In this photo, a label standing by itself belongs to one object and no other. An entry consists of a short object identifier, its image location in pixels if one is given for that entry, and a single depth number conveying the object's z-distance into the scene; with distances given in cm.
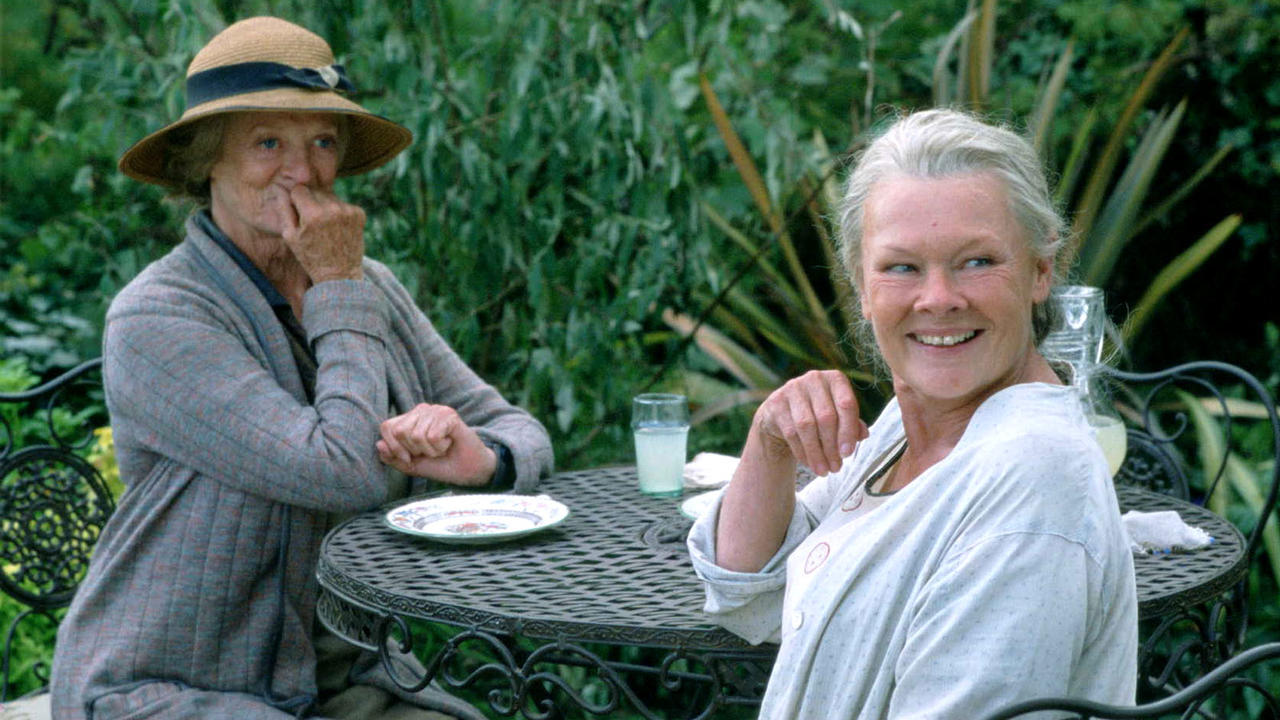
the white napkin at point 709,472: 251
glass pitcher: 220
